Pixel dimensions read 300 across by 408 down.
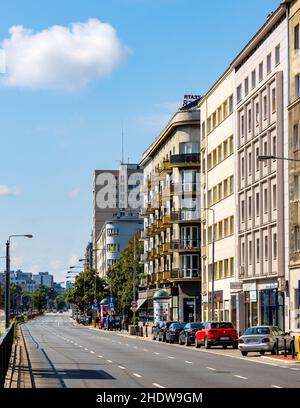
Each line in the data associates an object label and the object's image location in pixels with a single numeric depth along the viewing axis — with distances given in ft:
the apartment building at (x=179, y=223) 340.80
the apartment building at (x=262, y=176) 220.43
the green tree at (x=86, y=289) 552.00
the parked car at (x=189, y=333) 227.40
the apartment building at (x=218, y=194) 276.78
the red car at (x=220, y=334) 201.06
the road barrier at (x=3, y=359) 81.98
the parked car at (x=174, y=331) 246.47
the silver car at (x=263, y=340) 167.94
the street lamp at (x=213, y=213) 287.59
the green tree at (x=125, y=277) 441.27
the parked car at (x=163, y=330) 261.38
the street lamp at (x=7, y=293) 190.39
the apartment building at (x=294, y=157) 206.80
